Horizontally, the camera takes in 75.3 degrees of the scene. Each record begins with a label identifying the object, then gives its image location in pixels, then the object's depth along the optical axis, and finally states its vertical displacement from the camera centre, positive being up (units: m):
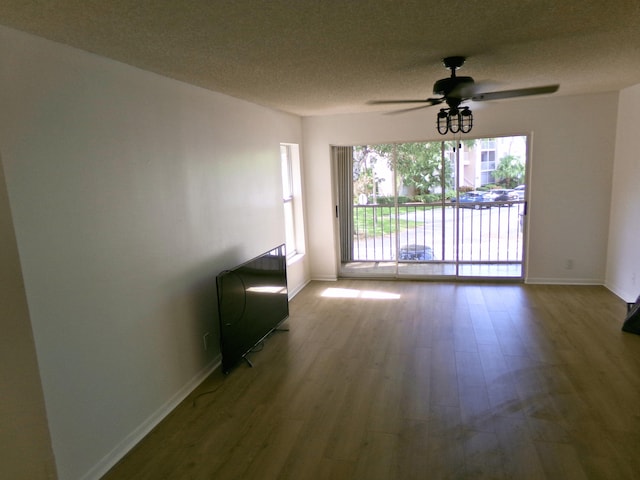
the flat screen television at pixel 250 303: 3.20 -1.06
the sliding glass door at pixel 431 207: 5.65 -0.52
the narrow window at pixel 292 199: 5.57 -0.28
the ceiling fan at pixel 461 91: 2.71 +0.51
